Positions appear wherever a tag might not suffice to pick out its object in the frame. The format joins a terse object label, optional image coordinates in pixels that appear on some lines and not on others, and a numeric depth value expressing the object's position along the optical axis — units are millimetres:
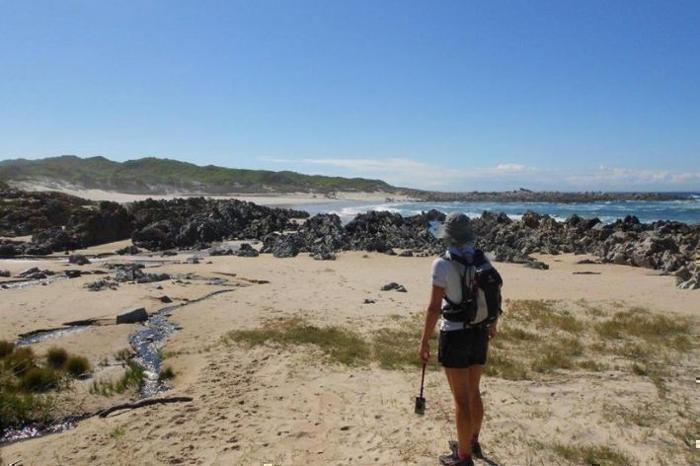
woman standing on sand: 5008
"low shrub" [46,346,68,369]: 9523
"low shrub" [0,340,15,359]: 9658
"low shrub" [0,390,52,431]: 7256
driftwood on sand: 7527
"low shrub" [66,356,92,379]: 9375
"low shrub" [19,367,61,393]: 8430
